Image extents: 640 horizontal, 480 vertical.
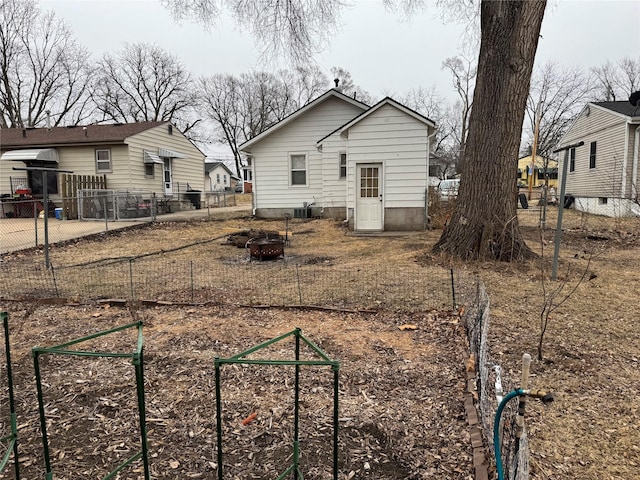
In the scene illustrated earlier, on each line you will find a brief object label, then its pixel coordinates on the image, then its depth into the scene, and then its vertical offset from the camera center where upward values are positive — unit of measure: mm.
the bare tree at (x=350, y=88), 48844 +13437
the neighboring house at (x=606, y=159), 14836 +1554
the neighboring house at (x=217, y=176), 45156 +2826
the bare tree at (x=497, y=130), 6992 +1189
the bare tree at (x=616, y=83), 44312 +12113
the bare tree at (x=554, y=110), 43125 +9193
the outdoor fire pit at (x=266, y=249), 7844 -923
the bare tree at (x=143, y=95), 42125 +11162
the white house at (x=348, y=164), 11383 +1152
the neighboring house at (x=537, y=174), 40825 +2528
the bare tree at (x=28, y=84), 30438 +9983
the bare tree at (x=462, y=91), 43172 +11319
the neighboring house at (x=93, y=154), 18125 +2133
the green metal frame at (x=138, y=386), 1587 -722
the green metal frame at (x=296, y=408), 1641 -900
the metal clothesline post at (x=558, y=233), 5766 -509
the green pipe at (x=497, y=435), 1721 -1033
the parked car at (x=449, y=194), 13403 +134
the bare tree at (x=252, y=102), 51656 +12370
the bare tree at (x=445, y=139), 50438 +7442
